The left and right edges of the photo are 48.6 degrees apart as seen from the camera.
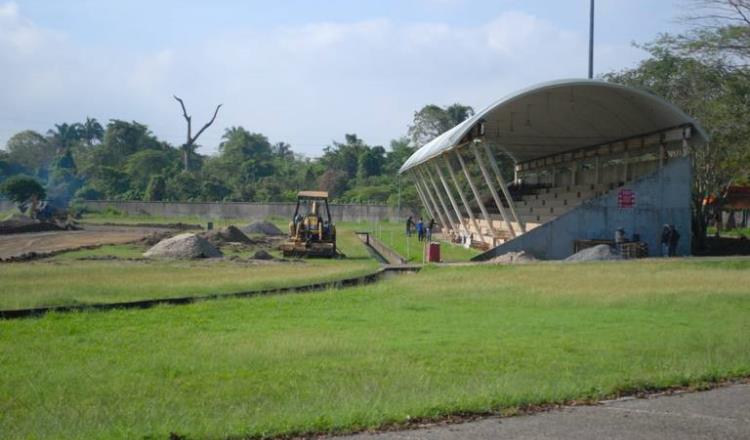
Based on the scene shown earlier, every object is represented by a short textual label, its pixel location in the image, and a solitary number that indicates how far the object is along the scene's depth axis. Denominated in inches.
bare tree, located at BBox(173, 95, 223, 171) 4367.9
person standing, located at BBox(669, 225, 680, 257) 1366.1
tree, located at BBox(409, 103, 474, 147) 3420.3
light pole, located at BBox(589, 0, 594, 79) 1764.3
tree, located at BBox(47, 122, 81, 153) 5319.9
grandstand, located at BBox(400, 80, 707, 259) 1391.5
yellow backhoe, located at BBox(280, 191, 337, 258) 1396.4
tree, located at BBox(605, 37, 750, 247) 1489.9
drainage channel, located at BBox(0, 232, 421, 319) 609.9
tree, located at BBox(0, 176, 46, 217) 2989.7
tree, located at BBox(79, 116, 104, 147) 5605.3
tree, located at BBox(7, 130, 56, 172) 4857.3
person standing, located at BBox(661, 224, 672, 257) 1365.7
